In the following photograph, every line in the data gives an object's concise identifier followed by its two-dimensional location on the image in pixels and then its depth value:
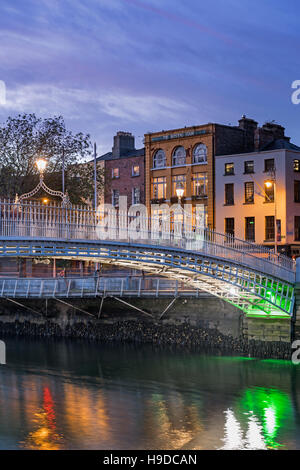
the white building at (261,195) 56.94
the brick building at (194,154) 61.88
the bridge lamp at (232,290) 41.31
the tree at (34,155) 53.38
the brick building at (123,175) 67.31
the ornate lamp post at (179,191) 42.55
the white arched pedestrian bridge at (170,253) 32.72
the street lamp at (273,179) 55.96
